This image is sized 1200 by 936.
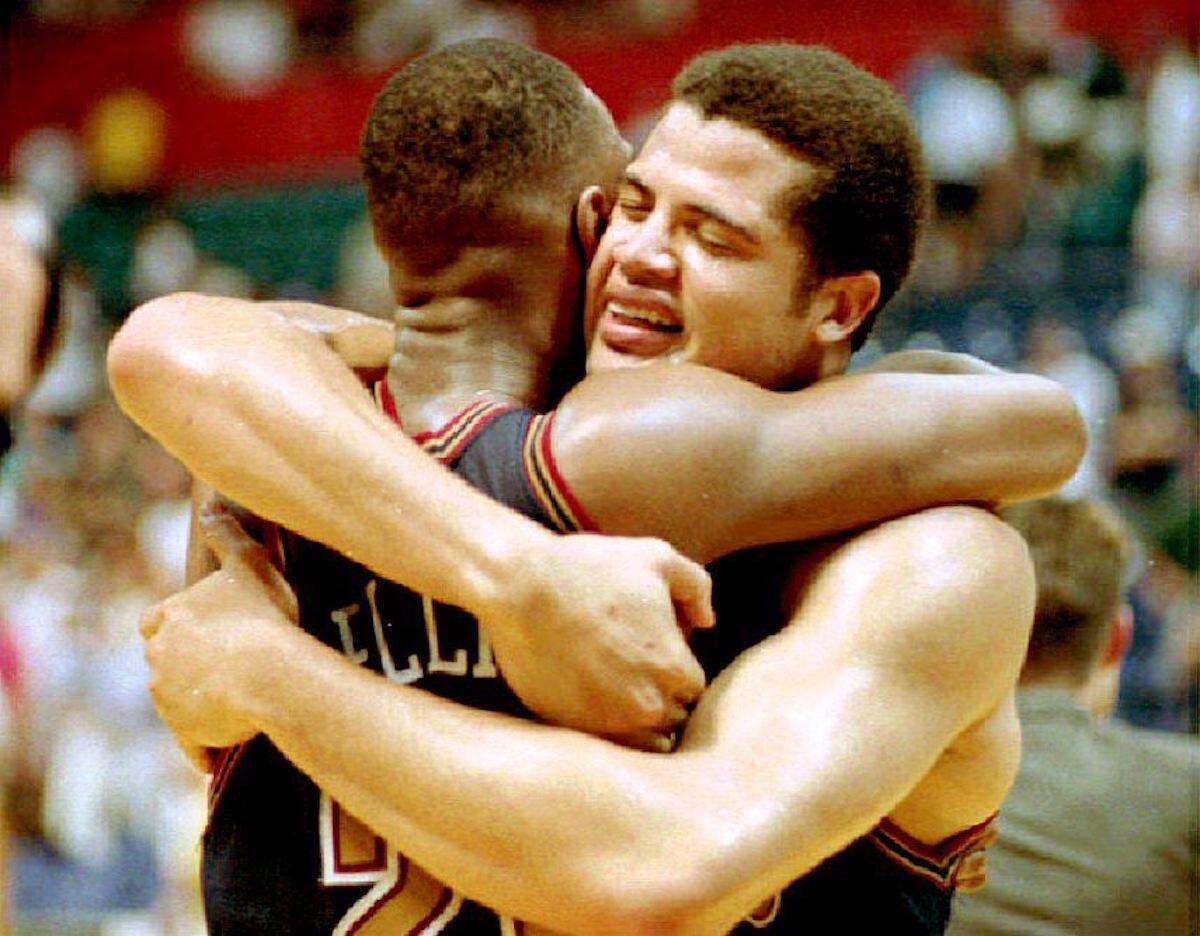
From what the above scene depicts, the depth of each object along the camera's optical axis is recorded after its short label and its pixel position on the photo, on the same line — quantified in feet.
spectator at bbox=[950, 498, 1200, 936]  22.70
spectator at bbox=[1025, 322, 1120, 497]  47.50
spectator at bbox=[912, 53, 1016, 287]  55.06
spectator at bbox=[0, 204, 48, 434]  24.57
